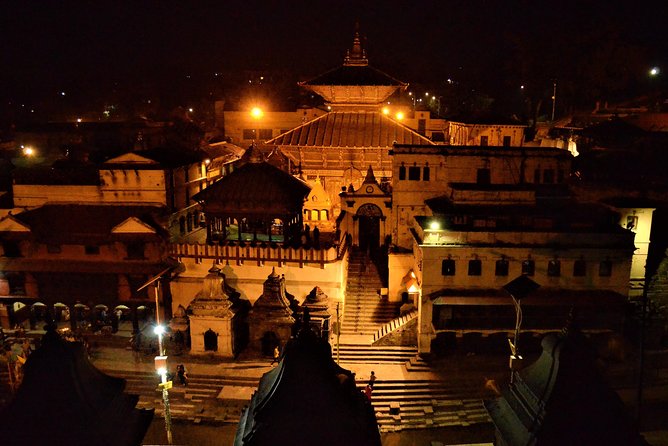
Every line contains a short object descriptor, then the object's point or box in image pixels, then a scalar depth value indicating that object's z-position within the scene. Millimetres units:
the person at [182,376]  30719
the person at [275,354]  32219
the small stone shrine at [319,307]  32688
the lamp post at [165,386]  24753
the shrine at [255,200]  35906
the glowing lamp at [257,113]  68312
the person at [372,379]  29672
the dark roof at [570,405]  9797
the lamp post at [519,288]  26173
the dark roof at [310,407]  10062
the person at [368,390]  28011
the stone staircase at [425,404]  27594
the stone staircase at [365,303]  35156
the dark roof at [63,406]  10227
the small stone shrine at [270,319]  32969
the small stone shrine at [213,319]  32812
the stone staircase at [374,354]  32469
